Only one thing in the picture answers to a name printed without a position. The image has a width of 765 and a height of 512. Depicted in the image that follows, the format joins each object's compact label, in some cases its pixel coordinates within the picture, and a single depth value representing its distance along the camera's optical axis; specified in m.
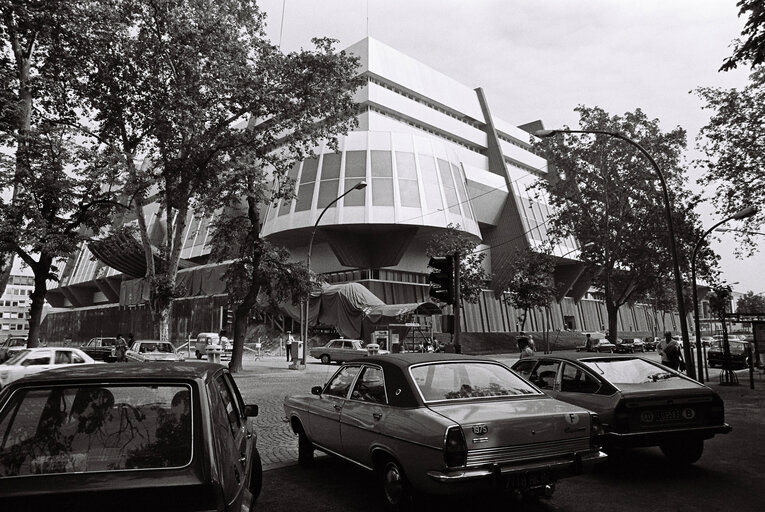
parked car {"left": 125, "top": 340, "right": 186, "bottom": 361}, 20.72
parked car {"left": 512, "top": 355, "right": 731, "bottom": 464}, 5.79
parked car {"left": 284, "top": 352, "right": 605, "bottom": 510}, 4.09
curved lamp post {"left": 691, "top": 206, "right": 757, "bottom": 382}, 16.08
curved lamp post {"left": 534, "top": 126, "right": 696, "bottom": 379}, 14.43
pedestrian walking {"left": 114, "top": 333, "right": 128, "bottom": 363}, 24.31
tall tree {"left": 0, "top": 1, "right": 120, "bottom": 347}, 14.01
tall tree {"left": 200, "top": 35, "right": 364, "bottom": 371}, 19.09
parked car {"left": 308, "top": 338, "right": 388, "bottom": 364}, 29.53
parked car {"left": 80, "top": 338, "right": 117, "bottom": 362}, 26.81
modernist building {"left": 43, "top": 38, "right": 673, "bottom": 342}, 42.03
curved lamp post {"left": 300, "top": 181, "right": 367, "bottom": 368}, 24.16
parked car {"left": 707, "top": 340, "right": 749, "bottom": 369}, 20.78
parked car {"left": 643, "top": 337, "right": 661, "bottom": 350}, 48.41
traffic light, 9.89
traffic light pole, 9.87
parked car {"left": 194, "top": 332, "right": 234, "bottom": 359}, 32.97
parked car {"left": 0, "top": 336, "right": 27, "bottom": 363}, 31.08
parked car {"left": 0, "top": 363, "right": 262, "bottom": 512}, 2.40
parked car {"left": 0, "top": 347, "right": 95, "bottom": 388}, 13.27
